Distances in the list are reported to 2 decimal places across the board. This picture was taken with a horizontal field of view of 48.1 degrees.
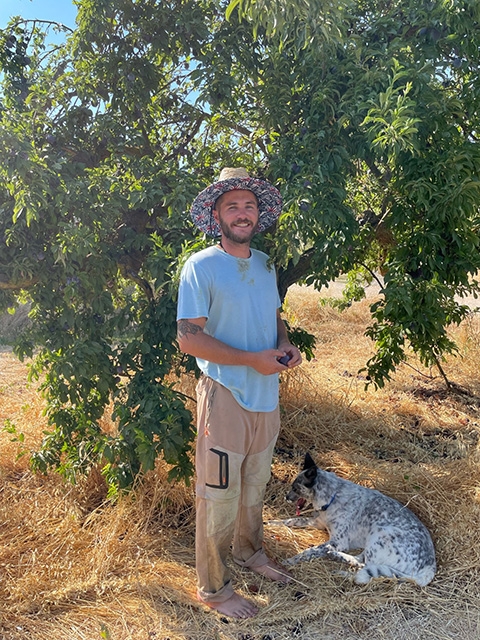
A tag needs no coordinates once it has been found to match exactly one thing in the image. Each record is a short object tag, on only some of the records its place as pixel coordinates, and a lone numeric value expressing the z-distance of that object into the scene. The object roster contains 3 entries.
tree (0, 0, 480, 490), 2.91
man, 2.61
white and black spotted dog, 3.16
